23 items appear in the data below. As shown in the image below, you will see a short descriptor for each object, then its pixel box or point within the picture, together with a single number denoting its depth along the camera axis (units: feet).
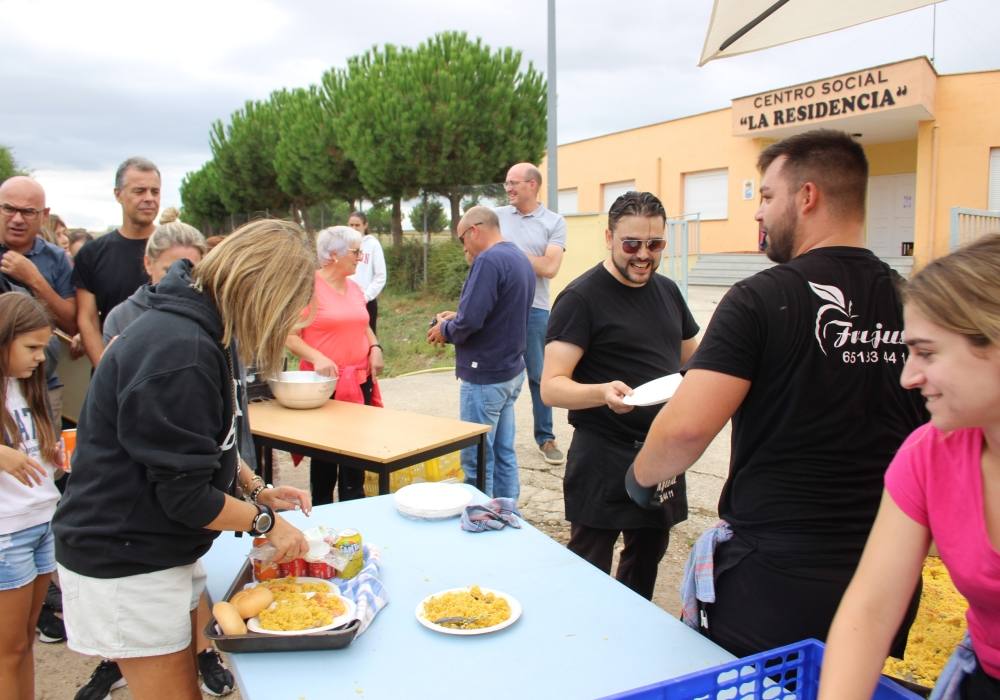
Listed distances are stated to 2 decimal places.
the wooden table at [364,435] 10.34
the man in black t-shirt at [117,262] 12.24
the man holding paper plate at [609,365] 8.17
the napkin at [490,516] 7.15
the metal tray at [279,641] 4.79
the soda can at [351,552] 5.89
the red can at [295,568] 5.95
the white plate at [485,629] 5.02
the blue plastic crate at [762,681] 3.39
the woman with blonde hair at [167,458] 5.03
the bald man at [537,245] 18.15
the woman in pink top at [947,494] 3.36
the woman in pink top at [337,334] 13.32
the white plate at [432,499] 7.50
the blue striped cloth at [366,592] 5.26
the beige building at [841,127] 49.11
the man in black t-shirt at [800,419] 4.95
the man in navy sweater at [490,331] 13.39
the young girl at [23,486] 7.17
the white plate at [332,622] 4.86
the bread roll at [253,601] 5.14
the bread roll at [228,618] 4.92
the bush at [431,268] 48.80
